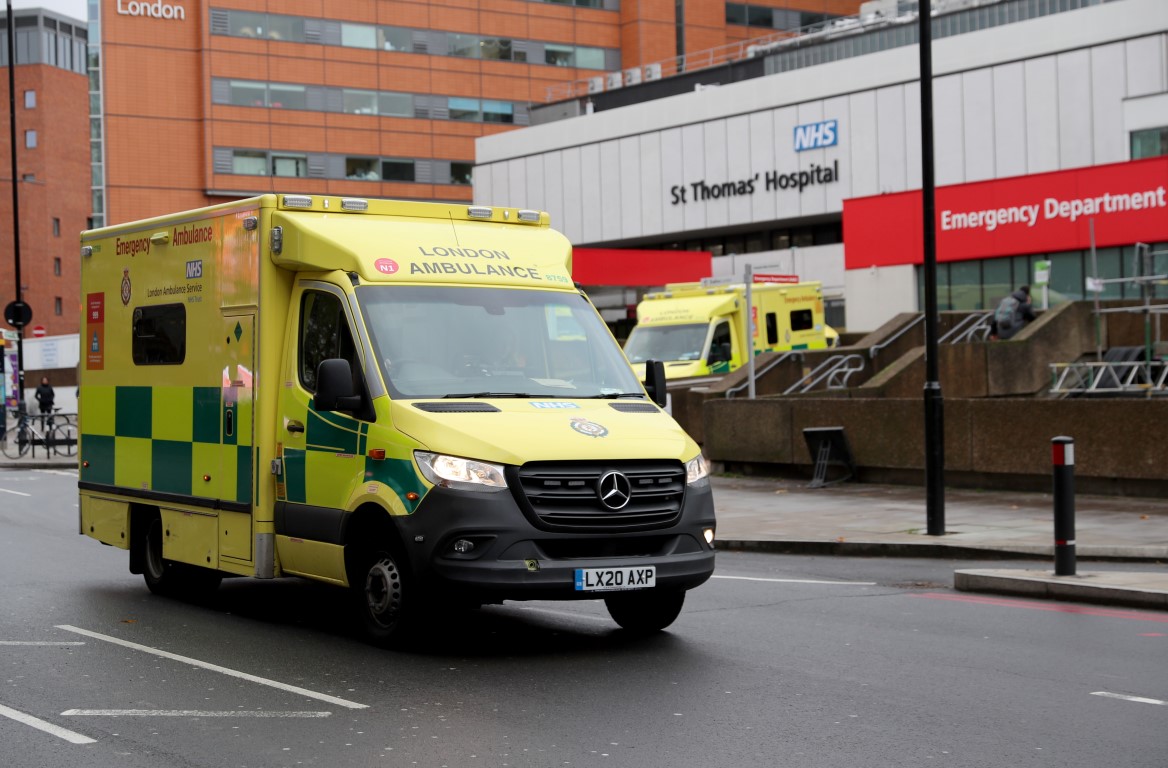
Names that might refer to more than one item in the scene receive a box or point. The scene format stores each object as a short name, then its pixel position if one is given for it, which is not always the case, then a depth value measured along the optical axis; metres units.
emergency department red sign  43.72
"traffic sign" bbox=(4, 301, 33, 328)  35.47
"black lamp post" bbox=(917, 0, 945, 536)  15.62
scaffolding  22.73
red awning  46.31
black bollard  11.84
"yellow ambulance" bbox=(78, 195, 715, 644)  8.76
